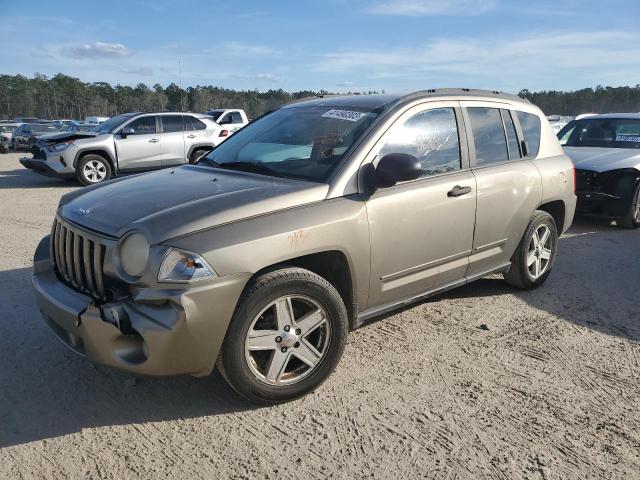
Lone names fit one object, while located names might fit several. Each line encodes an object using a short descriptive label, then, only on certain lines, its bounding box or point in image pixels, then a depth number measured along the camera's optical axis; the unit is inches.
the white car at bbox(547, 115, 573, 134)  1072.3
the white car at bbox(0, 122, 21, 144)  932.6
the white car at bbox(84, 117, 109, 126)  1321.1
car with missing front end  300.0
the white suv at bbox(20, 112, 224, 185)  474.9
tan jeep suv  106.7
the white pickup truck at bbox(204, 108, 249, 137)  823.3
